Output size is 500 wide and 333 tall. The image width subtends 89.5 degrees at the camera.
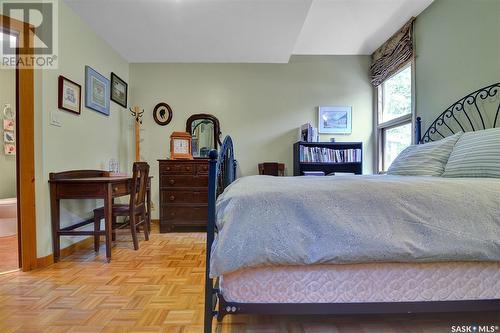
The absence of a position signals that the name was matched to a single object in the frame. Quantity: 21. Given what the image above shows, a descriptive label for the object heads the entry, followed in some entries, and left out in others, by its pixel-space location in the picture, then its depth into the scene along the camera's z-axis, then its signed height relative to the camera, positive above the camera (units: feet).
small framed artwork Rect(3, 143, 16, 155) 11.58 +0.86
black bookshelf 10.67 +0.03
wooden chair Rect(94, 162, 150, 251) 7.84 -1.27
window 9.51 +1.96
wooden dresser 10.02 -1.11
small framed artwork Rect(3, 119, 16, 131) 11.47 +1.98
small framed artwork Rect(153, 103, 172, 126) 11.46 +2.38
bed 2.96 -1.02
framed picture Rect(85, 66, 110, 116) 8.46 +2.69
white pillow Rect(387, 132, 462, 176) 5.65 +0.11
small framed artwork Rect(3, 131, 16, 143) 11.51 +1.42
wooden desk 6.88 -0.76
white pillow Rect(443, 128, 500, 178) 4.51 +0.14
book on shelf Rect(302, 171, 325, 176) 10.49 -0.34
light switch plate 6.88 +1.35
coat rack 11.14 +1.66
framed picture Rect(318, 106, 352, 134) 11.40 +2.07
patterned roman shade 8.89 +4.23
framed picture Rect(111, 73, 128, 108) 10.07 +3.19
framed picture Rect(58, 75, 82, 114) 7.20 +2.15
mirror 11.44 +1.55
